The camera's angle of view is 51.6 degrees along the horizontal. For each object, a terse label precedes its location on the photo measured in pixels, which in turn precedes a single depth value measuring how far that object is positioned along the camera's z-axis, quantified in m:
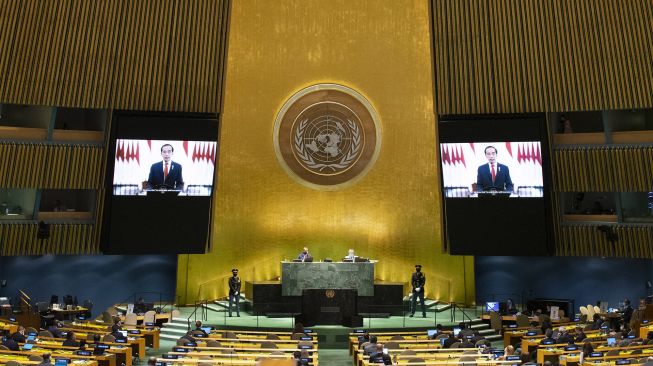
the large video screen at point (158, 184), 18.42
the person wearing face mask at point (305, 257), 19.52
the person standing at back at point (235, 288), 18.41
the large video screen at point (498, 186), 18.44
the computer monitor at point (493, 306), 18.28
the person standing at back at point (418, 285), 18.77
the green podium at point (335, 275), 19.02
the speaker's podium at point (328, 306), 17.28
